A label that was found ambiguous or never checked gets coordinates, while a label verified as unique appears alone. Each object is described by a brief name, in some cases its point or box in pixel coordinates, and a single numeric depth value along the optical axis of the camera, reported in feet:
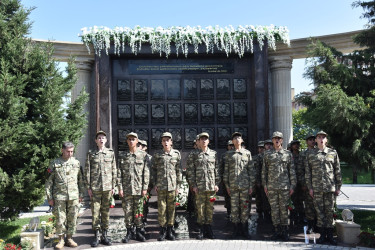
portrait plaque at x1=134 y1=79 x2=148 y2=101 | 34.06
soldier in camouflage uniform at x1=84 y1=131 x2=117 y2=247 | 19.69
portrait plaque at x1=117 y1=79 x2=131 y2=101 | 33.94
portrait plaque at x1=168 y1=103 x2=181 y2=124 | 34.17
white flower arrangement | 32.48
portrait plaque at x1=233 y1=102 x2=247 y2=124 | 34.32
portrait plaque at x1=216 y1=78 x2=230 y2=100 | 34.47
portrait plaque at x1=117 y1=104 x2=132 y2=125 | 33.78
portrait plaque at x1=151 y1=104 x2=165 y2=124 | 33.99
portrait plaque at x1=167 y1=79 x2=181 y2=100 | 34.24
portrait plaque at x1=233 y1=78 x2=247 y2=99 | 34.47
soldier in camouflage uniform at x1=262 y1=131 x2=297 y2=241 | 19.79
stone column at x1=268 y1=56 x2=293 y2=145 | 36.37
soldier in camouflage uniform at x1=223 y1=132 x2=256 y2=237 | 20.22
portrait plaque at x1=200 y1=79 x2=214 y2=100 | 34.39
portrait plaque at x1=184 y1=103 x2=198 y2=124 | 34.24
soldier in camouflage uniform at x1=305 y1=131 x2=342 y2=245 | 19.36
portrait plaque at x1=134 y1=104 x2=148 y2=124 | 33.94
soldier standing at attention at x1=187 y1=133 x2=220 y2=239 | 20.31
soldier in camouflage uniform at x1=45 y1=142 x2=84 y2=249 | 18.99
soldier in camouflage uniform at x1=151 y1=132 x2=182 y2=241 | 20.19
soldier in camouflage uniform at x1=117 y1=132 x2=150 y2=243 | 20.17
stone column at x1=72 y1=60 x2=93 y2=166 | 35.60
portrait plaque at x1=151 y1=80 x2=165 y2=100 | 34.17
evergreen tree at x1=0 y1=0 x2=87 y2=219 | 20.65
